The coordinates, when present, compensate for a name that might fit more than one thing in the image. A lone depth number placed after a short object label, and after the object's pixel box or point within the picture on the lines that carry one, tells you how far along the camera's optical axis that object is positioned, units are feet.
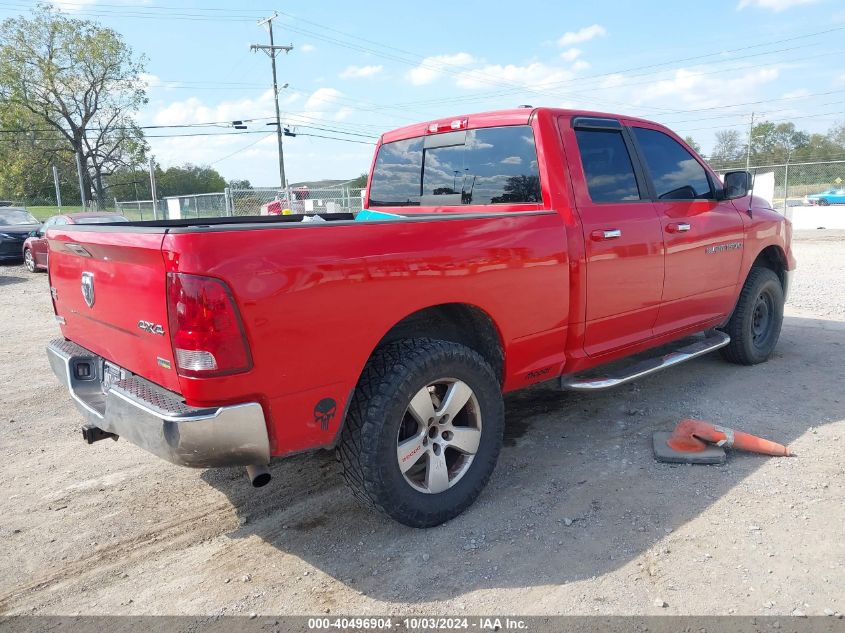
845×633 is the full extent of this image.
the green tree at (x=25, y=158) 151.64
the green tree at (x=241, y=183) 109.10
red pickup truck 7.89
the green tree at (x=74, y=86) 144.36
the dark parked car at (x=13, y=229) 54.44
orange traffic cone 12.11
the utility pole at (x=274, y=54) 124.62
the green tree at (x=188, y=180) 207.82
